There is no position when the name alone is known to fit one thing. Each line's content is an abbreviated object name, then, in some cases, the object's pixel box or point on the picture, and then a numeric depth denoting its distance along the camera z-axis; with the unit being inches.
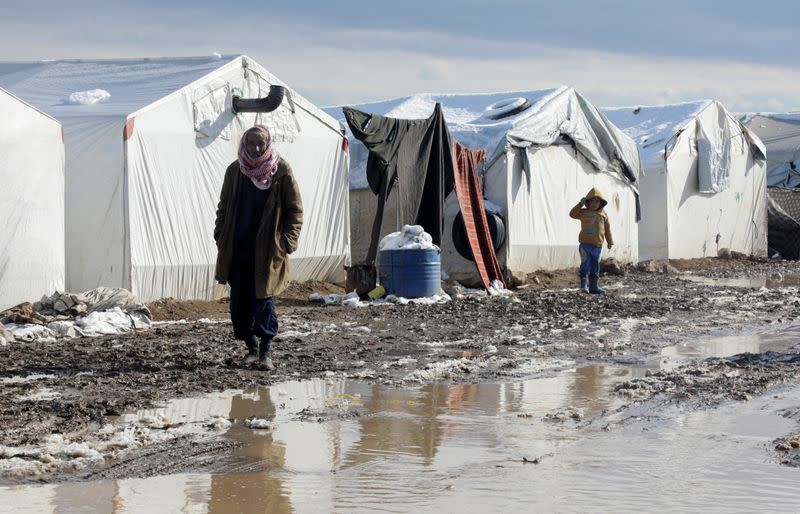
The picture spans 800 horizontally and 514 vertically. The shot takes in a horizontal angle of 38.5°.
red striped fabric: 695.7
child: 661.9
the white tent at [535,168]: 756.0
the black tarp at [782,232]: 1195.9
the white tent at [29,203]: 476.7
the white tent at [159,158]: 533.0
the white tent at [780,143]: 1315.2
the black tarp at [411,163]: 639.1
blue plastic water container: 598.2
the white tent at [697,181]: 1013.8
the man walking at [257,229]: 326.0
